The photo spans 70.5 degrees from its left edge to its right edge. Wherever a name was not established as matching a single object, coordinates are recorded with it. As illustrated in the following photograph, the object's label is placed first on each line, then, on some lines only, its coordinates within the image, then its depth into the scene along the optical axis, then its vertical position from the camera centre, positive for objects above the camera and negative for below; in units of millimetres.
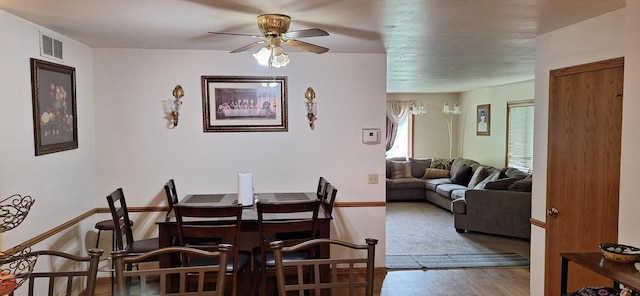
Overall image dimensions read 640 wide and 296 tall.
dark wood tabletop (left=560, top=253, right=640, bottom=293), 1955 -641
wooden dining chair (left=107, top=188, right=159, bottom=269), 3373 -795
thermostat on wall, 4410 -44
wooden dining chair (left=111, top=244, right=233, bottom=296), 1838 -578
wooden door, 2854 -220
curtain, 9914 +340
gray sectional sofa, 5922 -953
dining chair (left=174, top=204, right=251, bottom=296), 2955 -663
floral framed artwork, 3076 +174
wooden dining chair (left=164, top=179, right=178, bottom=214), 3789 -539
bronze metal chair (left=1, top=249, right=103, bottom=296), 1847 -832
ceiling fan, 2740 +587
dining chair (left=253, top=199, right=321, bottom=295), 3066 -656
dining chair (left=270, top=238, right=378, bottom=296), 1980 -608
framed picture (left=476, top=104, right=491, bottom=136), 8547 +206
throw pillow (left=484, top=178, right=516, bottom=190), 6148 -728
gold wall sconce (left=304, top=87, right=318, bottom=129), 4277 +232
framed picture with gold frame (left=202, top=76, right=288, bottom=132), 4254 +253
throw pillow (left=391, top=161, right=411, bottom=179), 9039 -792
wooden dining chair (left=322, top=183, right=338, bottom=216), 3494 -557
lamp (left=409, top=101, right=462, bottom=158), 9414 +404
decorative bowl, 2133 -587
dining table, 3242 -652
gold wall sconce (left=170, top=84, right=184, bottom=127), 4137 +243
